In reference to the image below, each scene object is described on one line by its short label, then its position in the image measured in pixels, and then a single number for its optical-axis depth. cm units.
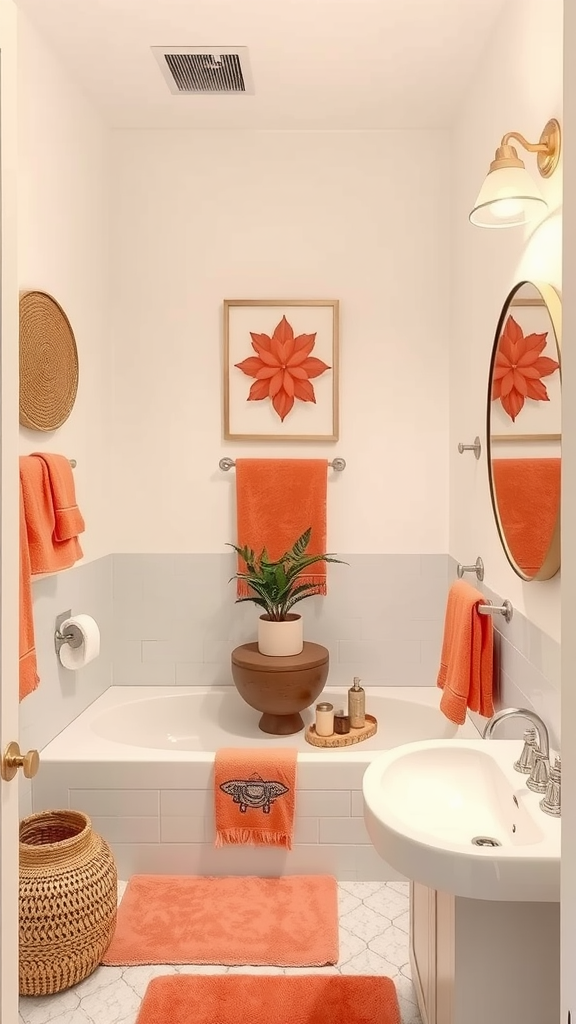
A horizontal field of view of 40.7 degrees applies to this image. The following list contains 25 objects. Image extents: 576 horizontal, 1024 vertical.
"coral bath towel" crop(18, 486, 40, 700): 205
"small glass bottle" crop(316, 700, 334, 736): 290
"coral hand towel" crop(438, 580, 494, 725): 243
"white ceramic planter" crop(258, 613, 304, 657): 299
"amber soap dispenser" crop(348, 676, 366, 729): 300
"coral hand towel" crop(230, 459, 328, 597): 321
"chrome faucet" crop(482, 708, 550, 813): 159
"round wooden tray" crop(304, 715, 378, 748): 287
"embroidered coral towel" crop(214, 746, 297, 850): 255
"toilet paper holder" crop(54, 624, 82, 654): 263
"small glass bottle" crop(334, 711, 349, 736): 296
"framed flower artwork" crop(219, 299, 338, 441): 322
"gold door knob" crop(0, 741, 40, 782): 109
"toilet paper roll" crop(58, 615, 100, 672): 259
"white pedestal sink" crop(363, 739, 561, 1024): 129
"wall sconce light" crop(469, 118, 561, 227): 183
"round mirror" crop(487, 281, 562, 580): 179
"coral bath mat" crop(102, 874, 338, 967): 219
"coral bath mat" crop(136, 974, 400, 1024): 194
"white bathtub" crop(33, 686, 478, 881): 256
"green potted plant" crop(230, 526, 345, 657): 300
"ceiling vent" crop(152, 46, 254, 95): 258
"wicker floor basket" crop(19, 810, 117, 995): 197
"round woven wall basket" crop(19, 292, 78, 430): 234
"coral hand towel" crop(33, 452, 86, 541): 238
